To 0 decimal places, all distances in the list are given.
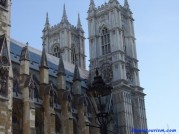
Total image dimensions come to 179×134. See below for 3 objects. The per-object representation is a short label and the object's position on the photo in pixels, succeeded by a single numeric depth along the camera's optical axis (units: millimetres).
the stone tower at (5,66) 16625
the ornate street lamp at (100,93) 12391
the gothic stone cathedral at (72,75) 33725
